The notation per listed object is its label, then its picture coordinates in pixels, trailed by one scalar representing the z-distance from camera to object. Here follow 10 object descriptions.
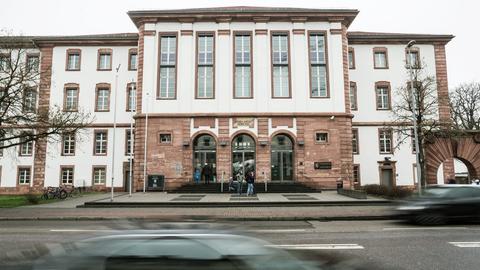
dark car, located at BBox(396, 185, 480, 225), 12.80
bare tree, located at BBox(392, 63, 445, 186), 30.55
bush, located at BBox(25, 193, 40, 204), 23.75
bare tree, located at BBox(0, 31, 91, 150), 21.14
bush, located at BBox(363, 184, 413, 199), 24.23
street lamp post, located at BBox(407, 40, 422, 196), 24.83
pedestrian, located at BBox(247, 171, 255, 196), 27.23
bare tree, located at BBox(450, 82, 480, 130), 54.28
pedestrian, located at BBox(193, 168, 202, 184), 32.75
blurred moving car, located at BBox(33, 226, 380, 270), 3.34
